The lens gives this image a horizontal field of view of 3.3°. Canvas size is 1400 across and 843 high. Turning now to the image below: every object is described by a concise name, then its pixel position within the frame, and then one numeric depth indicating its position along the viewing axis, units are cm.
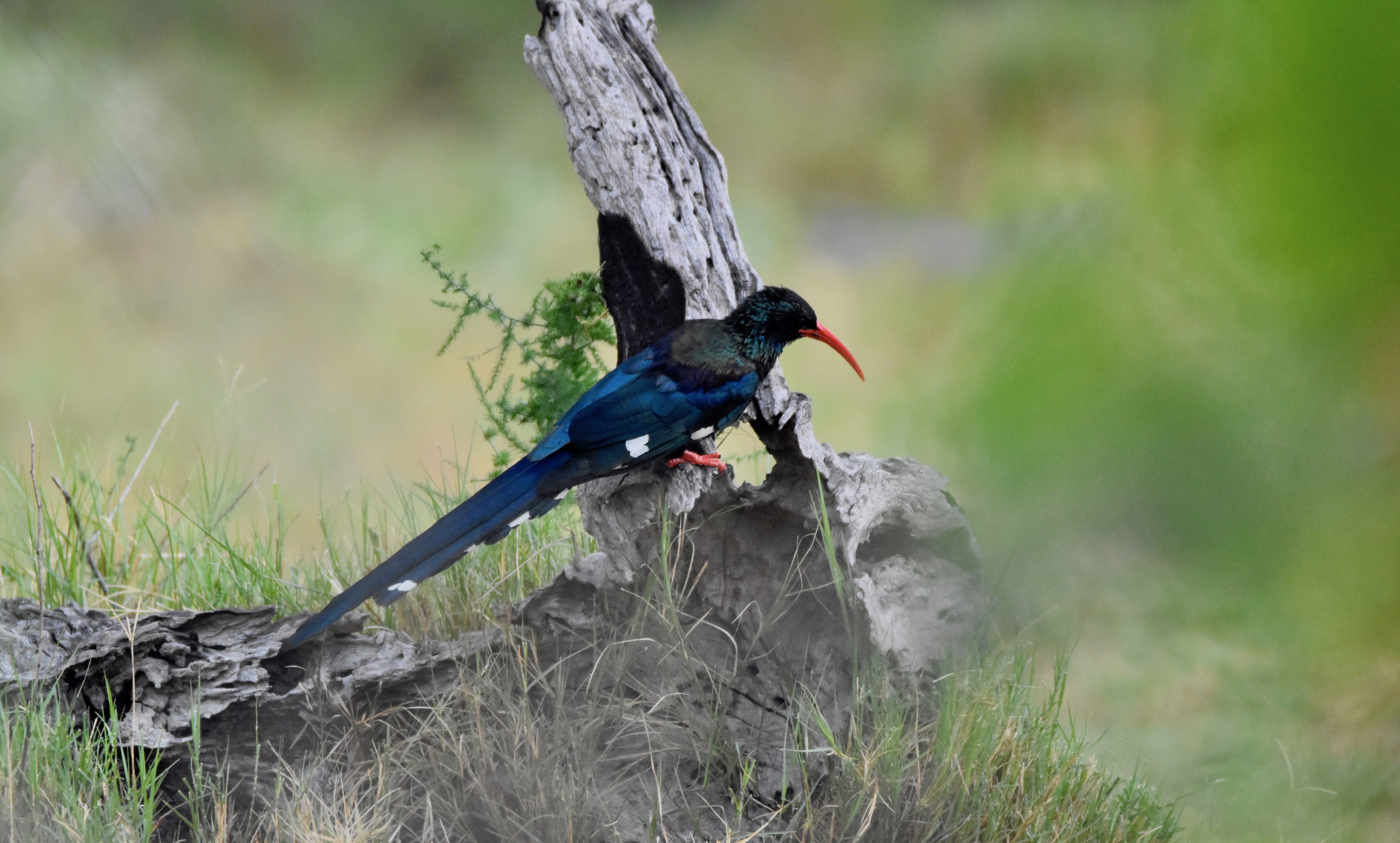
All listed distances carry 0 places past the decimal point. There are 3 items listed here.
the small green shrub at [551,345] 1327
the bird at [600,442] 1313
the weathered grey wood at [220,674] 1314
